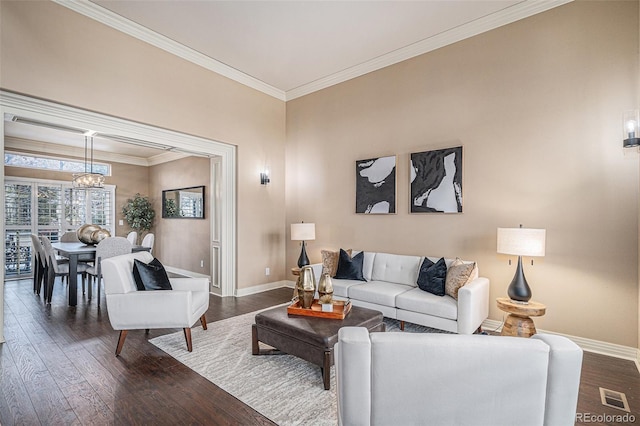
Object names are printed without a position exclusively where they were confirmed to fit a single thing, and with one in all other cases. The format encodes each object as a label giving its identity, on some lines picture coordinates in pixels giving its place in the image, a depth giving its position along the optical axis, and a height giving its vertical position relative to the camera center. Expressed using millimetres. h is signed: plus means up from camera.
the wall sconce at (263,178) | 5715 +655
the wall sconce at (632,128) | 2717 +739
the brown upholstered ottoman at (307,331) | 2451 -1004
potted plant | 8203 +20
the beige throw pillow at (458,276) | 3408 -705
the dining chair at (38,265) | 5170 -862
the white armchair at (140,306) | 3018 -888
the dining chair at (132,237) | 6619 -471
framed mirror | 6996 +276
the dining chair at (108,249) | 4773 -533
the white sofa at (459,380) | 1134 -622
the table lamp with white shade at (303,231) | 5034 -283
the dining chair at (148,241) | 6234 -529
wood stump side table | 3039 -1070
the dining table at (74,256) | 4613 -639
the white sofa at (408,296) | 3195 -952
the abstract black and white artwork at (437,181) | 4031 +428
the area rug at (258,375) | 2172 -1364
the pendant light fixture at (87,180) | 5926 +667
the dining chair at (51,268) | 4723 -828
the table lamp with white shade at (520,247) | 3076 -347
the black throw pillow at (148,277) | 3219 -653
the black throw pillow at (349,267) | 4367 -760
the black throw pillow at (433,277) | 3596 -754
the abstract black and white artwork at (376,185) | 4633 +425
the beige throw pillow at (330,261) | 4563 -704
